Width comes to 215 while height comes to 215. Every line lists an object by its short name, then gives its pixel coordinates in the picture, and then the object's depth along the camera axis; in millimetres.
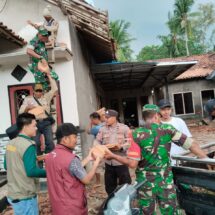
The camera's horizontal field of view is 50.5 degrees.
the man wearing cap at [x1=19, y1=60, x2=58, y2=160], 3564
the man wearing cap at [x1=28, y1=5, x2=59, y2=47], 4149
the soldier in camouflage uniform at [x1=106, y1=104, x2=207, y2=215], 2269
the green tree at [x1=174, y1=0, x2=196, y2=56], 28491
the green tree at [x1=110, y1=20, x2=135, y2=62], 26130
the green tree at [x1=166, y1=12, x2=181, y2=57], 29195
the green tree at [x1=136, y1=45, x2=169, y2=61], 44187
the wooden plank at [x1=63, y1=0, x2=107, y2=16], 4730
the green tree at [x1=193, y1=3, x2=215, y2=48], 33780
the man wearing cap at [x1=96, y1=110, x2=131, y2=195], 3489
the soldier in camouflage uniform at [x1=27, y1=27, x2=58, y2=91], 3766
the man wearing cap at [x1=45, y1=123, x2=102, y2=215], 1955
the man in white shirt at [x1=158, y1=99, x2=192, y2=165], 3266
